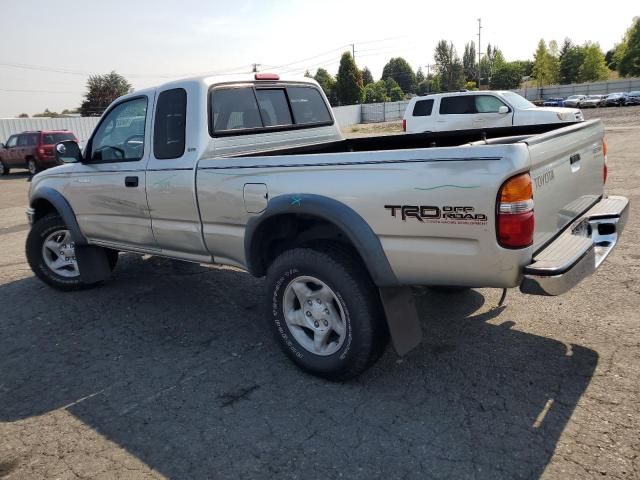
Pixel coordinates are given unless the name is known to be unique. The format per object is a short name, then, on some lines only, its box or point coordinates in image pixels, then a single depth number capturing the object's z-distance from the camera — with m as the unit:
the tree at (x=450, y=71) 95.25
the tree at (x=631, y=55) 76.12
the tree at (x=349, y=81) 62.82
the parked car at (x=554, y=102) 46.05
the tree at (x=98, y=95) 61.56
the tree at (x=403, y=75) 136.38
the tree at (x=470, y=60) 123.32
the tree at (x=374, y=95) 75.81
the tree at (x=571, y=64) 84.50
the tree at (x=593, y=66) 81.62
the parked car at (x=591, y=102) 48.12
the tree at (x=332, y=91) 66.44
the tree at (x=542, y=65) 81.94
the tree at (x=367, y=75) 128.86
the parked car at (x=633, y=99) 46.09
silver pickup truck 2.63
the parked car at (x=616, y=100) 46.62
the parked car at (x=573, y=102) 47.91
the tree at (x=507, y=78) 98.12
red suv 19.36
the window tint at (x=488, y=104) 13.40
